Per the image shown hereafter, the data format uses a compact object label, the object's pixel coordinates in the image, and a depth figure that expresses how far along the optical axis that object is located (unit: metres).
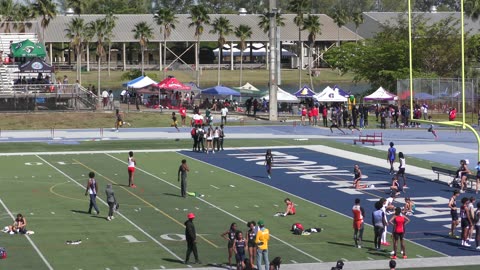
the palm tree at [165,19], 119.69
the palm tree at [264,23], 118.55
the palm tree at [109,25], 115.00
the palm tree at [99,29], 108.26
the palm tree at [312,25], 114.88
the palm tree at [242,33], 125.76
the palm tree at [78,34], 101.94
